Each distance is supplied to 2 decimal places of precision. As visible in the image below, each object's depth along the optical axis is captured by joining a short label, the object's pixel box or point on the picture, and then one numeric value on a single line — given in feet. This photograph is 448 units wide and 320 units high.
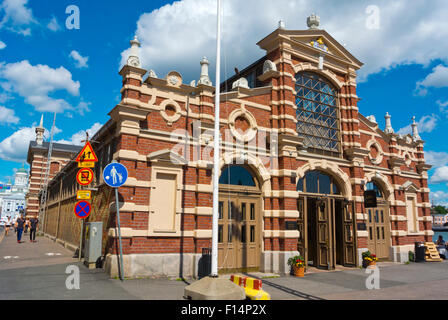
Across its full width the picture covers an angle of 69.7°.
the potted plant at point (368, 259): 48.88
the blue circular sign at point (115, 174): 31.89
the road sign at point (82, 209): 38.52
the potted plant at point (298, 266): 41.11
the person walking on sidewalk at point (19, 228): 71.56
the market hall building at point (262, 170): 36.09
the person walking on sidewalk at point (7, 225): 95.96
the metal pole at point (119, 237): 32.29
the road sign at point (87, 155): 39.01
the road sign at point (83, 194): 38.91
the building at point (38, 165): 145.18
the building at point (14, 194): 409.28
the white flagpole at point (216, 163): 26.16
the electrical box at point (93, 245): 37.35
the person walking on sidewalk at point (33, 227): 74.54
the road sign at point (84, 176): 38.81
